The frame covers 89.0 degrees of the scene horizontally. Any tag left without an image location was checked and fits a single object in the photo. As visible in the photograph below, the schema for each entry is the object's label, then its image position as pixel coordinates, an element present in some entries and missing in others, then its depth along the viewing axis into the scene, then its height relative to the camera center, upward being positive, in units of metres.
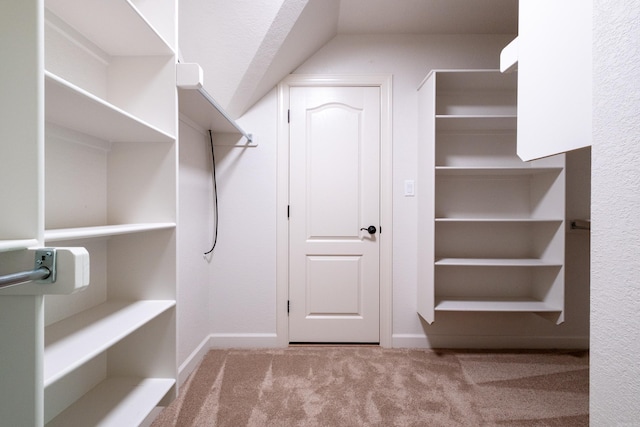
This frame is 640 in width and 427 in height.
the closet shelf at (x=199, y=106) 1.30 +0.56
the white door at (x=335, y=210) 2.55 +0.01
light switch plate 2.53 +0.19
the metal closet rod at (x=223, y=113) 1.48 +0.55
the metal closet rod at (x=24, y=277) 0.54 -0.12
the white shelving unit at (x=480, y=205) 2.39 +0.05
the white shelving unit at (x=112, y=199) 0.99 +0.04
